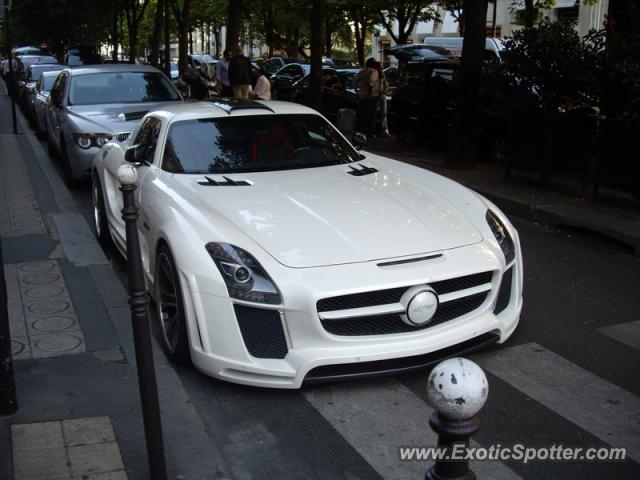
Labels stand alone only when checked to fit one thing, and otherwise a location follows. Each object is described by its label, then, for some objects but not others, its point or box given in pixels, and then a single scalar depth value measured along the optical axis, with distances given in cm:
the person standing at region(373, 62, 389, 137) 1628
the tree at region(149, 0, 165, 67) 3462
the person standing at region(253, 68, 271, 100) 1661
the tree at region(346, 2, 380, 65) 3203
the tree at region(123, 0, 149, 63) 3991
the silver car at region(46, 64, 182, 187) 978
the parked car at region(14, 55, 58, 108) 2292
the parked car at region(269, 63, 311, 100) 2205
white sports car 405
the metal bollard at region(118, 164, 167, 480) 312
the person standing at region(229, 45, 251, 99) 1648
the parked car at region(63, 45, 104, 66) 3075
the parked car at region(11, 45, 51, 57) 4101
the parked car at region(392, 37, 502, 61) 1806
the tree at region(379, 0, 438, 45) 3050
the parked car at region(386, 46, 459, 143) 1386
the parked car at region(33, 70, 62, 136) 1482
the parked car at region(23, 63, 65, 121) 1863
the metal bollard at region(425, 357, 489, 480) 225
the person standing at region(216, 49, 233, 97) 1814
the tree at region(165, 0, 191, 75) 2911
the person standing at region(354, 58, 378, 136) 1609
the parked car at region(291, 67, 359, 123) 1827
